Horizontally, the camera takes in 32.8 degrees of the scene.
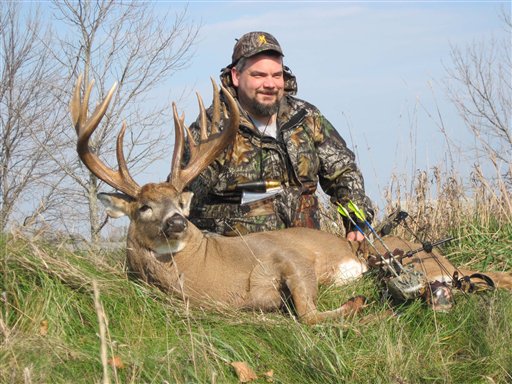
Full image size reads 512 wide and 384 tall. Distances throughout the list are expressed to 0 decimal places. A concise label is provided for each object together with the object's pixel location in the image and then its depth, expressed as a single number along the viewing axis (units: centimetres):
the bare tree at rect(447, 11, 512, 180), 1669
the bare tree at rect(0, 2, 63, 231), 1257
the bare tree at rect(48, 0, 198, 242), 1226
